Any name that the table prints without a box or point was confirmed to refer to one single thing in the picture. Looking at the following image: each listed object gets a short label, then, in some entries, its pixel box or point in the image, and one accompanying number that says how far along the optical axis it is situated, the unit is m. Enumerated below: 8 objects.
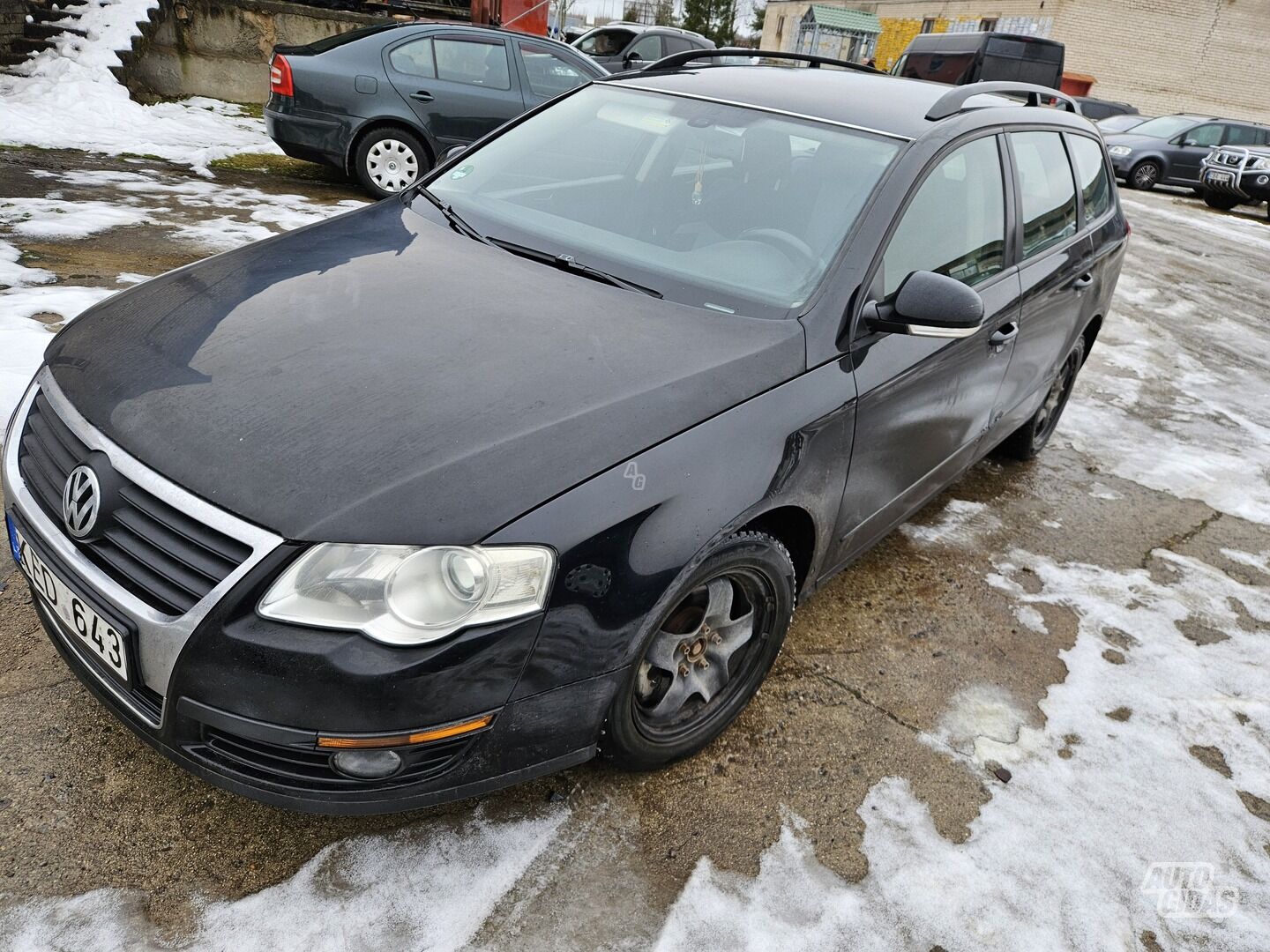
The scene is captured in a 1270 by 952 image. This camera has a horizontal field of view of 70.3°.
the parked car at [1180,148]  16.92
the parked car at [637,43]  12.26
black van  15.44
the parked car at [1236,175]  14.88
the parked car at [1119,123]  18.52
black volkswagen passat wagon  1.65
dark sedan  7.34
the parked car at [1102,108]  25.11
